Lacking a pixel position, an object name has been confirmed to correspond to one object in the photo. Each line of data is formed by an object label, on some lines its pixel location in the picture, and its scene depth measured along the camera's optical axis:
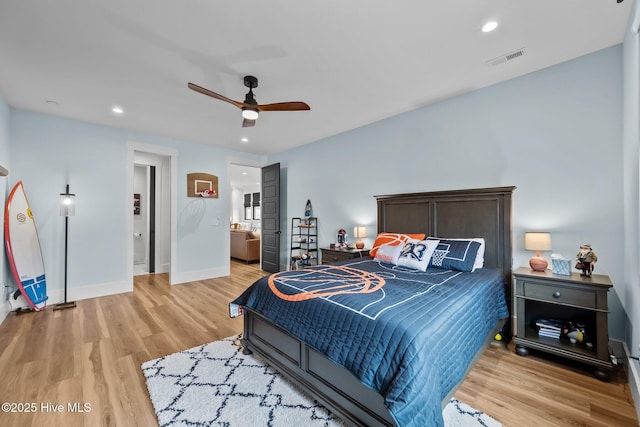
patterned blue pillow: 2.70
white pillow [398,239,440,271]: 2.77
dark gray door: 5.79
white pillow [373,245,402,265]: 3.03
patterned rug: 1.67
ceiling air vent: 2.46
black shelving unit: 5.34
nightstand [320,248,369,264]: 4.02
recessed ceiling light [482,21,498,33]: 2.08
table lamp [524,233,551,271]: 2.52
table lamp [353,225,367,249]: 4.23
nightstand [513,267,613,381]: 2.11
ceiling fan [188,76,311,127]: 2.69
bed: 1.33
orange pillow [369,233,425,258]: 3.29
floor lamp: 3.79
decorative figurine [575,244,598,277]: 2.28
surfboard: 3.36
